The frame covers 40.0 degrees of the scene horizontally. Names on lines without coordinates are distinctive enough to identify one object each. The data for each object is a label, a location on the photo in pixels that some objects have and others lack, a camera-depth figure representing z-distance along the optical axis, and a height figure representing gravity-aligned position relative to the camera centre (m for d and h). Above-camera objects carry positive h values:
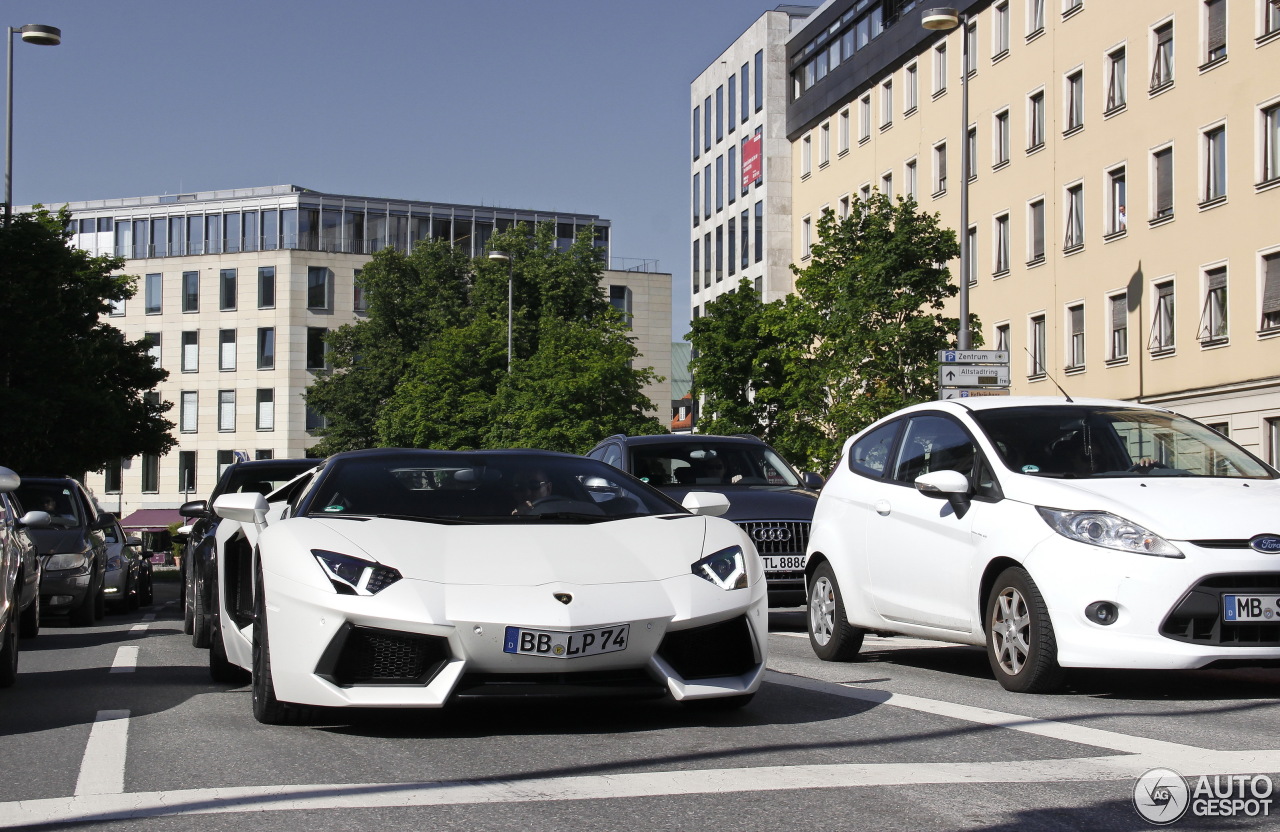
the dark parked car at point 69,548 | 17.59 -1.05
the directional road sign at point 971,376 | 24.67 +1.04
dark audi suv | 14.50 -0.31
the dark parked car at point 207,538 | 11.62 -0.67
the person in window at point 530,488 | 7.95 -0.19
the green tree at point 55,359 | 33.59 +1.72
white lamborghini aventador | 6.64 -0.61
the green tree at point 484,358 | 54.03 +3.22
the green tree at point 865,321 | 36.16 +2.67
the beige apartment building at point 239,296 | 97.56 +8.39
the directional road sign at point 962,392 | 28.47 +0.98
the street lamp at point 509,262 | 61.25 +6.68
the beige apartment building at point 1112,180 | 36.16 +6.55
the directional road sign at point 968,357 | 25.42 +1.34
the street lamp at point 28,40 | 33.31 +7.72
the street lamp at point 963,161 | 31.42 +5.42
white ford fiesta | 8.06 -0.45
